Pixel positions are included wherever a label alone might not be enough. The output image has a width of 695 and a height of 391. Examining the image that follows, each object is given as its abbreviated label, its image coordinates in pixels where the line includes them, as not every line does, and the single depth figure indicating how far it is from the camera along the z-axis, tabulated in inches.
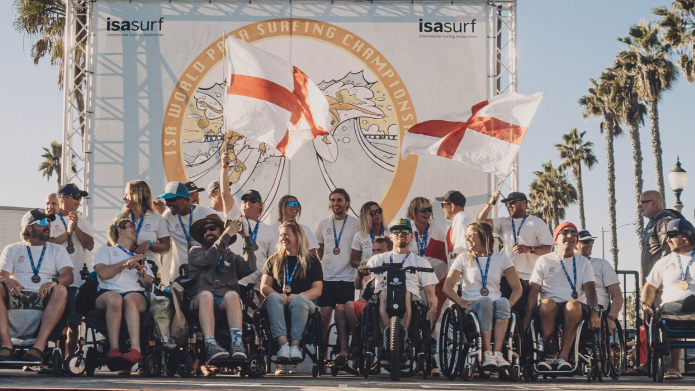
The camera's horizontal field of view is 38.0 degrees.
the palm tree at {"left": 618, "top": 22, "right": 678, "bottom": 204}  1202.6
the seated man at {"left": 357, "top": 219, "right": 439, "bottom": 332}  365.4
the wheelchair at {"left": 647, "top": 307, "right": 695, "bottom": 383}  359.3
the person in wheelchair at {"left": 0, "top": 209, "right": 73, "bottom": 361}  354.6
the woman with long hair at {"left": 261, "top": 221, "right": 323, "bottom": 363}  375.9
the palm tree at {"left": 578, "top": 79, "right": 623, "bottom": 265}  1397.6
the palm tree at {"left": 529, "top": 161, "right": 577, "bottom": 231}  1952.5
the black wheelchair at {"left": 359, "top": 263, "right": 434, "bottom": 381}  343.9
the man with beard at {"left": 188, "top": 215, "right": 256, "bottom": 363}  344.8
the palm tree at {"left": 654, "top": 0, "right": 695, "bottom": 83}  1066.1
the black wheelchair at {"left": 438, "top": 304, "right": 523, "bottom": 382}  350.1
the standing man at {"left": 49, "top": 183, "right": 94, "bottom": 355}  392.2
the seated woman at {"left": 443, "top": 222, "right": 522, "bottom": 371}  369.1
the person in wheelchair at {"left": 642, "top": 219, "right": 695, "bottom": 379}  375.2
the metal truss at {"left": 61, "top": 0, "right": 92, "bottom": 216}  490.3
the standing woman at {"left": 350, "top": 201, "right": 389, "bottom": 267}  399.2
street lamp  667.4
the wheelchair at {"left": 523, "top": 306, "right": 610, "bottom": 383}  358.0
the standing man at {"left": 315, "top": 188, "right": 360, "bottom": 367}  402.0
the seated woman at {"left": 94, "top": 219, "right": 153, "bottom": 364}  346.0
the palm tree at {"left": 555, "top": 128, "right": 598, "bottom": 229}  1776.6
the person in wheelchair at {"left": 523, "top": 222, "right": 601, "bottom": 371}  364.2
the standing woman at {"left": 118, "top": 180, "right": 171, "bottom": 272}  386.6
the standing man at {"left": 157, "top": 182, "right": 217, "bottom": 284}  379.9
